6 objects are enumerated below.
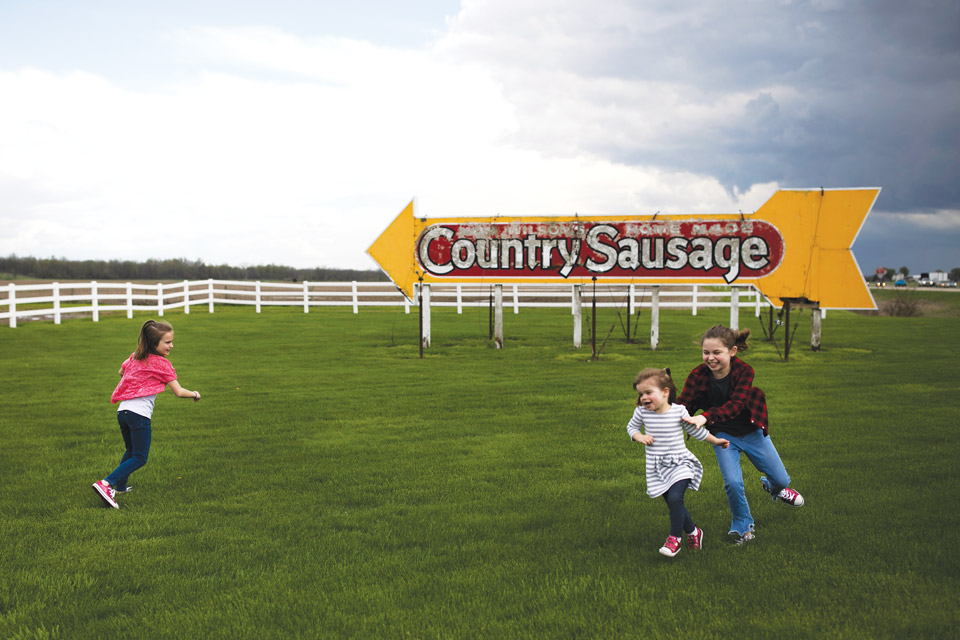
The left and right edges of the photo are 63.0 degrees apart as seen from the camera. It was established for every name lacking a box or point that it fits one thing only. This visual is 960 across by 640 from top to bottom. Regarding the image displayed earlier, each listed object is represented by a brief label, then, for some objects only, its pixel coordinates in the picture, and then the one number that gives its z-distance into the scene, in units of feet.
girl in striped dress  15.48
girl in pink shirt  20.15
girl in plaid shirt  16.24
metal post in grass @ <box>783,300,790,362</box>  52.61
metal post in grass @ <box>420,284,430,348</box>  61.98
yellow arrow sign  57.98
